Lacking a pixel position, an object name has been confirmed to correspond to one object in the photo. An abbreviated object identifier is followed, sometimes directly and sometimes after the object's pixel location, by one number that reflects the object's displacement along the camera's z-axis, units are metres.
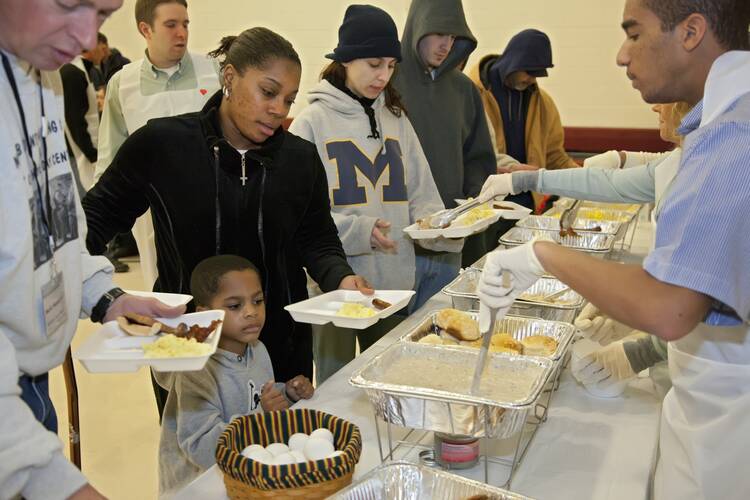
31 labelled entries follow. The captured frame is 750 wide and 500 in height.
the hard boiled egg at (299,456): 1.07
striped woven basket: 0.97
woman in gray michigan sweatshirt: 2.18
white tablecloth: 1.15
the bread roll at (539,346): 1.42
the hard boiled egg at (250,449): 1.08
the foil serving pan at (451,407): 1.07
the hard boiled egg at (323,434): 1.11
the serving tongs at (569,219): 2.45
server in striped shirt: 0.92
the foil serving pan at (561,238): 2.35
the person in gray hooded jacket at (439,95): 2.57
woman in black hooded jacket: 1.61
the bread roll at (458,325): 1.50
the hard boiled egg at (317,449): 1.07
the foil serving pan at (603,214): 2.80
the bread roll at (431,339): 1.42
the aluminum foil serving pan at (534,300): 1.64
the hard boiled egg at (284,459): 1.05
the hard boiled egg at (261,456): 1.06
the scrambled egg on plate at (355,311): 1.47
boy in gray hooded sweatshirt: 1.42
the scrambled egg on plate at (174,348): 1.07
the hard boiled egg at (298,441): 1.12
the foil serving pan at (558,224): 2.53
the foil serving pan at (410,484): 1.02
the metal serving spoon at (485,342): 1.17
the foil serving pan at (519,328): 1.48
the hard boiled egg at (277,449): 1.09
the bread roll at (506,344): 1.41
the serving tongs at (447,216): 2.18
